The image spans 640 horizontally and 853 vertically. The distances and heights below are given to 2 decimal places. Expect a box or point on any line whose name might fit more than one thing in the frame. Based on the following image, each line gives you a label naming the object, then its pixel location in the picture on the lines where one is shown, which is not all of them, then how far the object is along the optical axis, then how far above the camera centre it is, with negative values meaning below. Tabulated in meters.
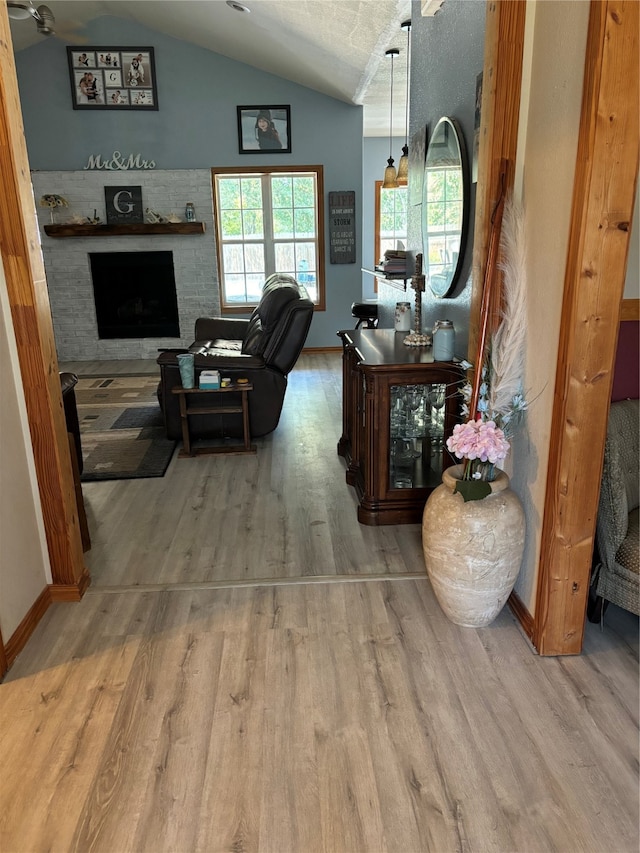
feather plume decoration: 2.13 -0.34
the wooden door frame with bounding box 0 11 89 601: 2.12 -0.37
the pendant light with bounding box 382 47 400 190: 5.39 +0.42
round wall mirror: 3.05 +0.10
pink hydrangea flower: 2.08 -0.68
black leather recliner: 4.22 -0.86
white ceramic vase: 2.15 -1.05
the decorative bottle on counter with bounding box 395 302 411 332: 3.65 -0.48
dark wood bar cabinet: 2.95 -0.90
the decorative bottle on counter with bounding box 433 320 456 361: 2.96 -0.50
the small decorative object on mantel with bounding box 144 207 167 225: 7.12 +0.19
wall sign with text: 7.27 +0.04
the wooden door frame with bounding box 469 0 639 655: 1.67 -0.10
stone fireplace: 7.09 -0.40
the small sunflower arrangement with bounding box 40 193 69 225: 6.98 +0.37
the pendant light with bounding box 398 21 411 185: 5.13 +0.46
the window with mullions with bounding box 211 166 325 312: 7.29 +0.04
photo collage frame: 6.81 +1.62
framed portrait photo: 6.99 +1.09
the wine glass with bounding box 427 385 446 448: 3.03 -0.85
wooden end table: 4.14 -1.13
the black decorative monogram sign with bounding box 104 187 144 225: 7.10 +0.33
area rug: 4.02 -1.40
